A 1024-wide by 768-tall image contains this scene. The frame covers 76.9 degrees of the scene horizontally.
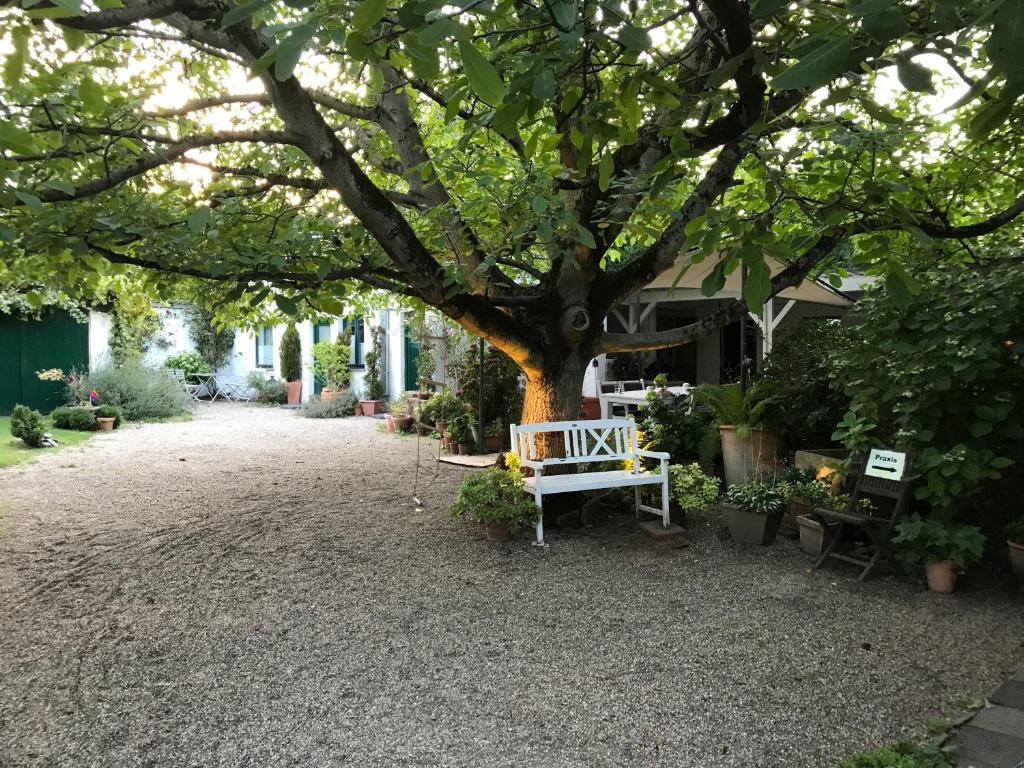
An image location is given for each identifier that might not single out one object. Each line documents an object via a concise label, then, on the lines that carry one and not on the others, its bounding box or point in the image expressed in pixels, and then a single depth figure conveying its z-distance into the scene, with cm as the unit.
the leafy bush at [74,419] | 1252
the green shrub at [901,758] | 229
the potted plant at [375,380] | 1570
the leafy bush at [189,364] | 1860
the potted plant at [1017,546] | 410
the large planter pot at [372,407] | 1568
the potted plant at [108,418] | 1288
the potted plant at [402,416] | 1258
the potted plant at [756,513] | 518
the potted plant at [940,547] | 406
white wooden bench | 538
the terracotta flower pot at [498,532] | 535
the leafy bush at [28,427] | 1034
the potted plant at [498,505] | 529
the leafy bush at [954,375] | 391
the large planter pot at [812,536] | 488
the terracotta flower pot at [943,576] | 416
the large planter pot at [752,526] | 519
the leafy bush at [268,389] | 1867
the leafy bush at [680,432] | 698
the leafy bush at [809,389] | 644
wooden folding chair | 433
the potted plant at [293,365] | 1832
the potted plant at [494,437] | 989
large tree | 182
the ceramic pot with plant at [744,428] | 641
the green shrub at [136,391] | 1438
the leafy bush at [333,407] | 1558
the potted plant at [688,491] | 552
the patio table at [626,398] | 870
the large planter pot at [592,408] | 1053
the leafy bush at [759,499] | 516
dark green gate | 1410
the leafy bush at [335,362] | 1633
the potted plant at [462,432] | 988
